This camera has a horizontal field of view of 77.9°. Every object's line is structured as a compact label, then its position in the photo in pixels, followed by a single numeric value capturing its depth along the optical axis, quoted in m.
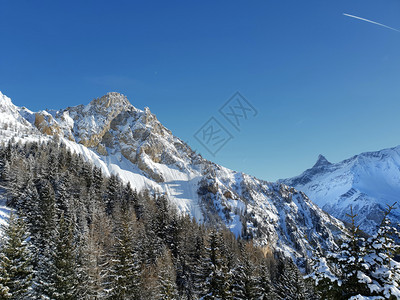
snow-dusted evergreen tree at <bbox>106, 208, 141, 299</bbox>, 28.94
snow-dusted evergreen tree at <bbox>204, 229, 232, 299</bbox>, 23.72
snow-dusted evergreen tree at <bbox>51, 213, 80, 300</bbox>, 24.16
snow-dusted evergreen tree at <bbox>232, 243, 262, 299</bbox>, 28.36
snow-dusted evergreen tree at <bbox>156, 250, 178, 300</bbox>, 28.33
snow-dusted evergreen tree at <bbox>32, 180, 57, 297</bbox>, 24.30
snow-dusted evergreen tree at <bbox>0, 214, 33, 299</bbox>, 22.83
